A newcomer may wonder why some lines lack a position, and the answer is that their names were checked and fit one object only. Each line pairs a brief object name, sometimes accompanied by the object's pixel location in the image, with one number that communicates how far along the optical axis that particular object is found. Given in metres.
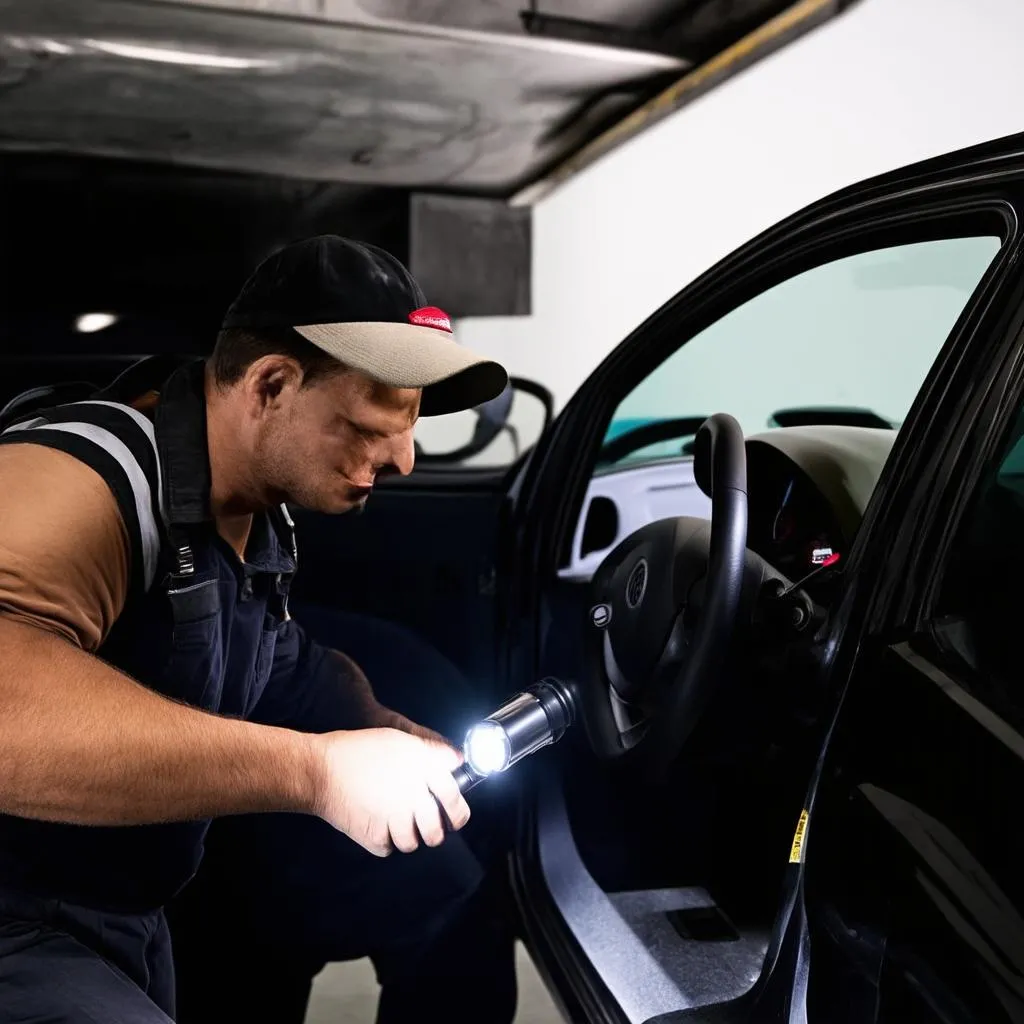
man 0.93
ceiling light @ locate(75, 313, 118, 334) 2.87
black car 0.76
